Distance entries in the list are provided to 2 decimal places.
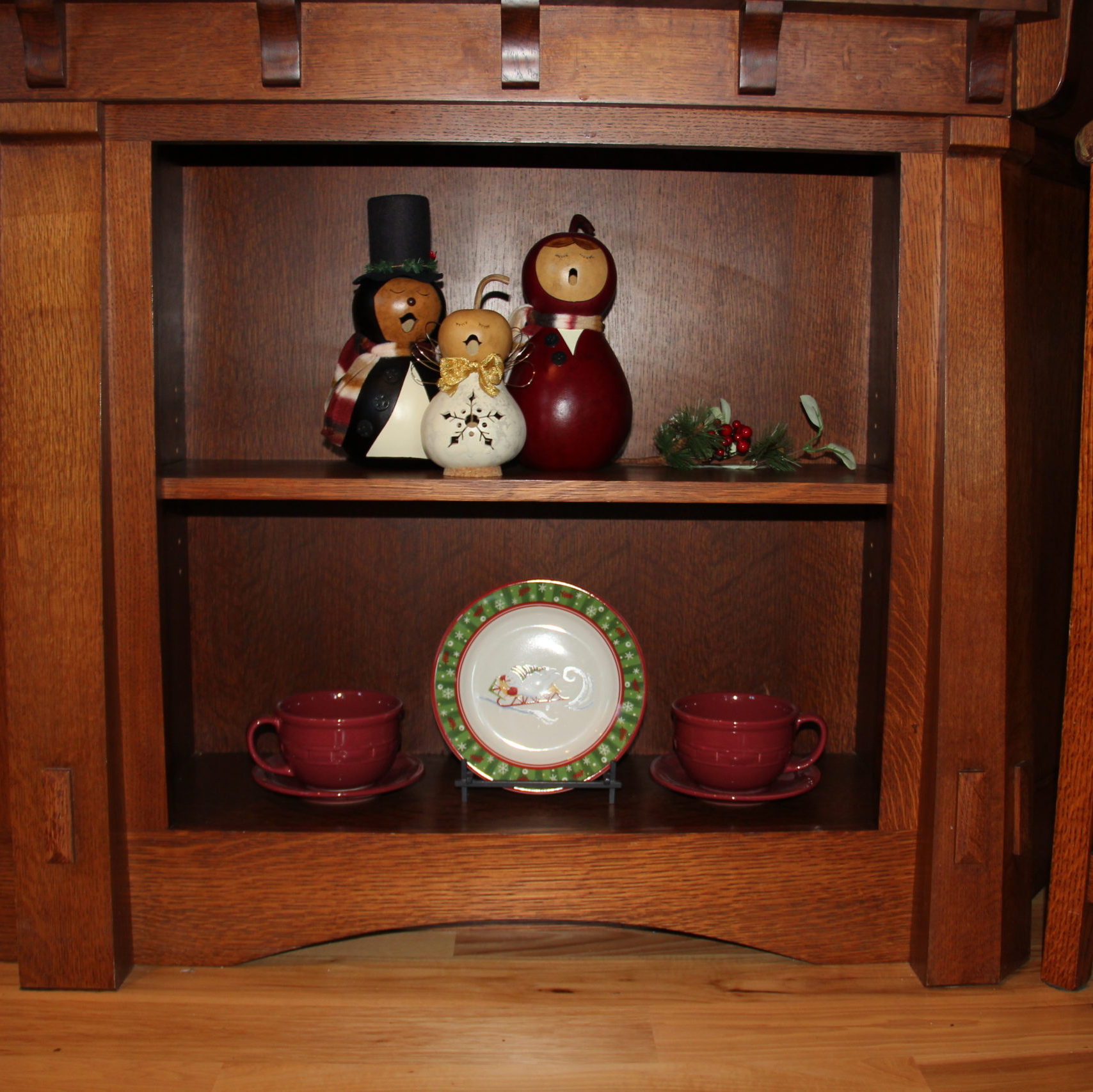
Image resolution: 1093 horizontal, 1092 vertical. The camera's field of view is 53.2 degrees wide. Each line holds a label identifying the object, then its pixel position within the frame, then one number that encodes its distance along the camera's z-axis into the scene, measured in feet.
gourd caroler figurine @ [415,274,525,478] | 3.74
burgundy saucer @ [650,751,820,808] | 3.88
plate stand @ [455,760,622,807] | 3.94
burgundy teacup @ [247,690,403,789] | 3.84
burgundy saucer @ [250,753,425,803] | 3.89
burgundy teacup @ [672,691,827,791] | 3.84
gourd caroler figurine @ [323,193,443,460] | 4.00
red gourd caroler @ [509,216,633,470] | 3.89
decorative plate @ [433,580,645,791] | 4.02
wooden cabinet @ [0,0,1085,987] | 3.36
